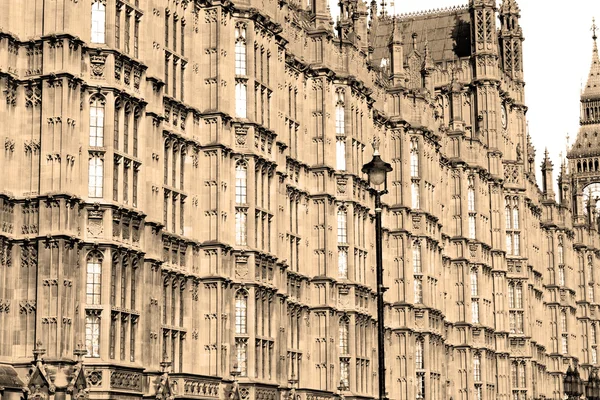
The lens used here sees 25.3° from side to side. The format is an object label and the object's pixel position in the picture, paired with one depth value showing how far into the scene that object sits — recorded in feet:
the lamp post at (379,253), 128.06
